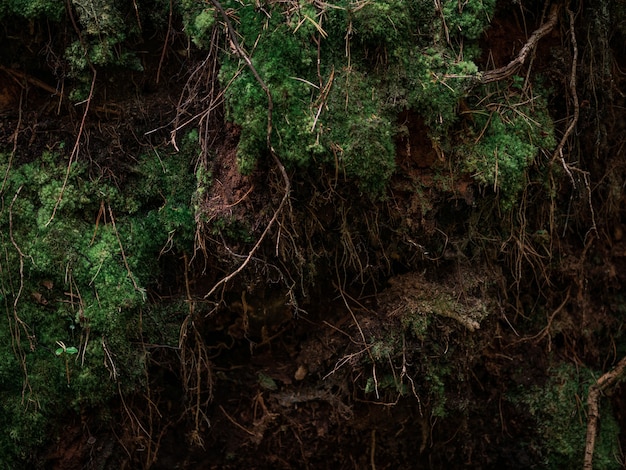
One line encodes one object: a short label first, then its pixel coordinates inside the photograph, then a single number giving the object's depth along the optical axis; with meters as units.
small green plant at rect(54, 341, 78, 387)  2.62
